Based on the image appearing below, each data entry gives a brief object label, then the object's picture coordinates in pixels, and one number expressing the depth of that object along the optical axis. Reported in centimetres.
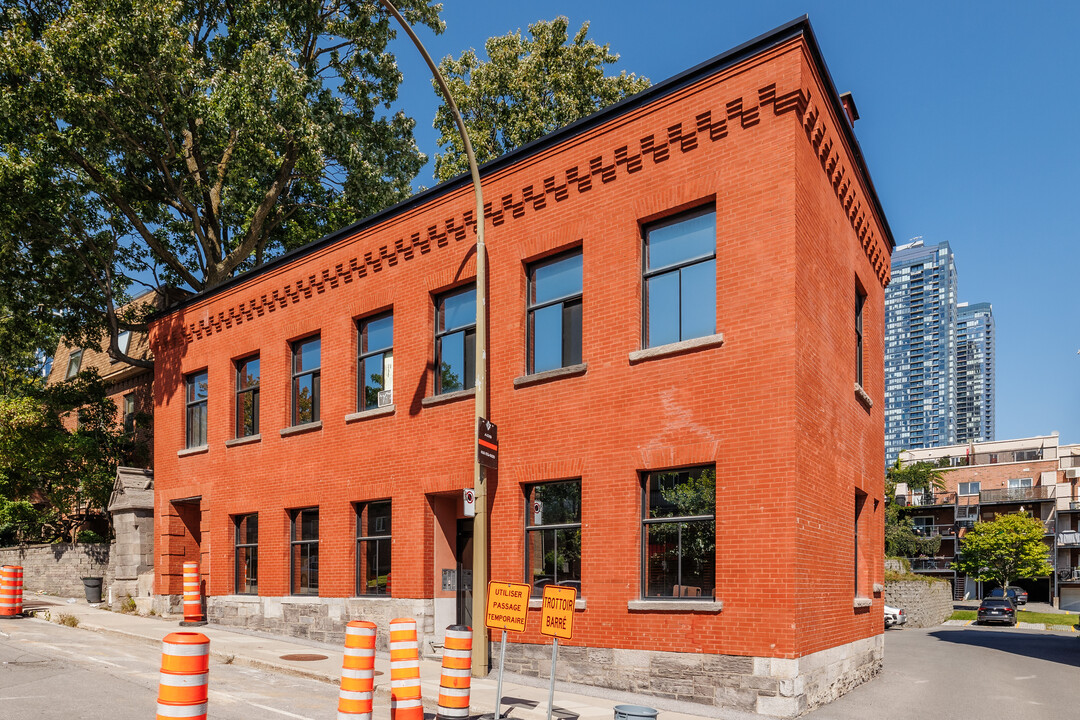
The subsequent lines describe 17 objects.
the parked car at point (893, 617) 4212
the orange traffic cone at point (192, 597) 2148
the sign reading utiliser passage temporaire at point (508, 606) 1026
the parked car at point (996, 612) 5006
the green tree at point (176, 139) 2419
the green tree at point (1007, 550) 8600
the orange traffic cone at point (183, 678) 682
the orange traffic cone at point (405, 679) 941
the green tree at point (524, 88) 3609
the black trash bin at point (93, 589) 2623
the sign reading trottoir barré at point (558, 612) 969
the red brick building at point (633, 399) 1255
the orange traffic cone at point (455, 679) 969
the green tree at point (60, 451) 2884
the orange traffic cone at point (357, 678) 912
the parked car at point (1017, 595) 7394
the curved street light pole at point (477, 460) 1339
